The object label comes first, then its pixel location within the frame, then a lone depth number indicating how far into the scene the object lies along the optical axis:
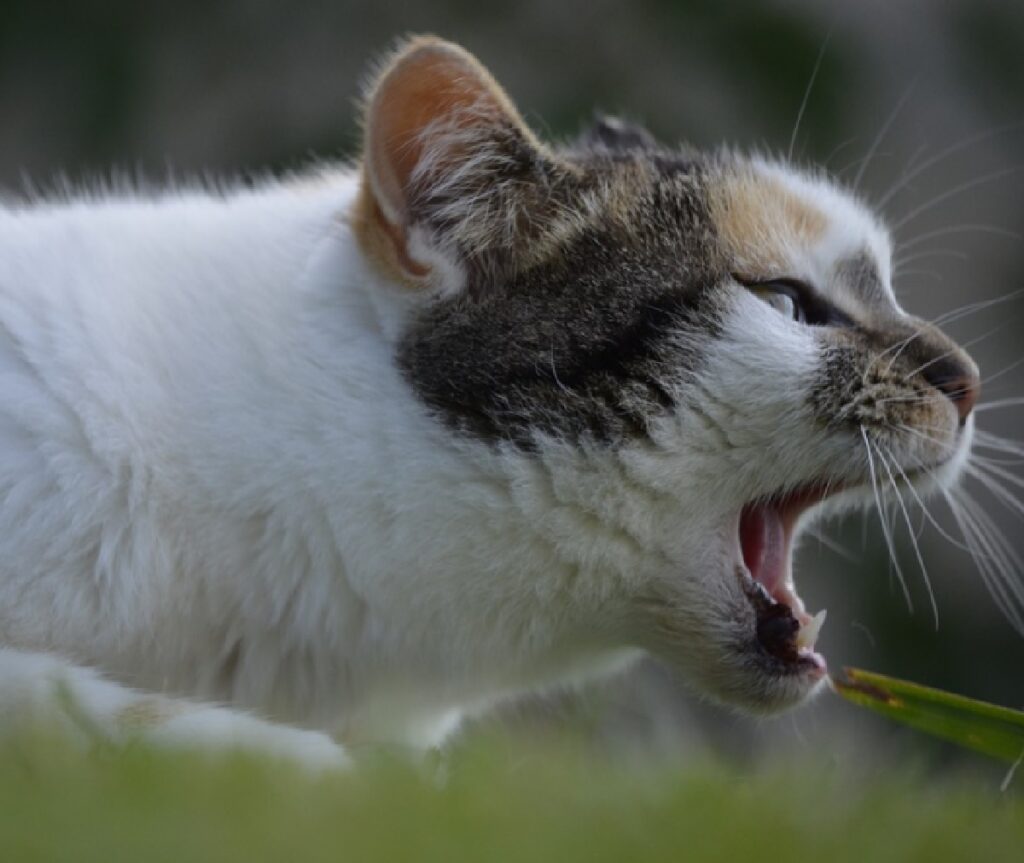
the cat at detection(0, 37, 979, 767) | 1.51
